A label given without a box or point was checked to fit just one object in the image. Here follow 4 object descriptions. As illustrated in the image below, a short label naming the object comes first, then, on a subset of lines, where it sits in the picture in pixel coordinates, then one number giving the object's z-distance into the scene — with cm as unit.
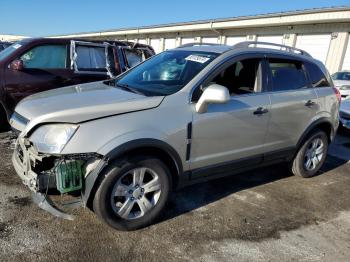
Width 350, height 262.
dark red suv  581
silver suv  298
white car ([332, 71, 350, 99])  1263
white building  1597
